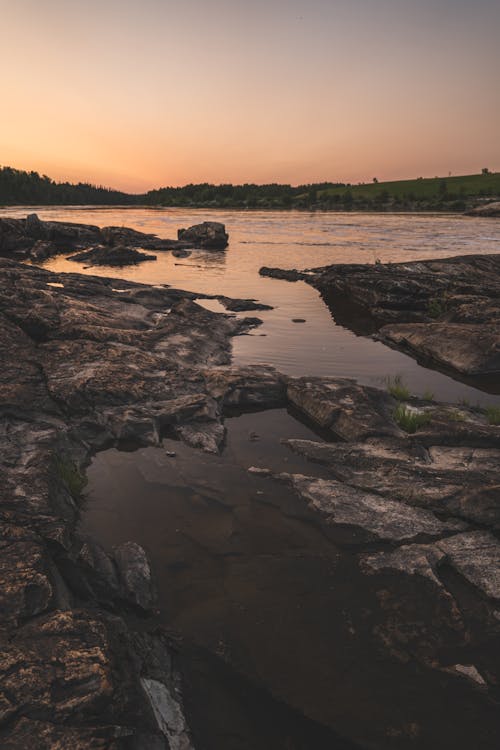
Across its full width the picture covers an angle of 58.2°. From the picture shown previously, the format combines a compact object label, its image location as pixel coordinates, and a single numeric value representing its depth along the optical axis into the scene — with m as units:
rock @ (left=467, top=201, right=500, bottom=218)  113.50
